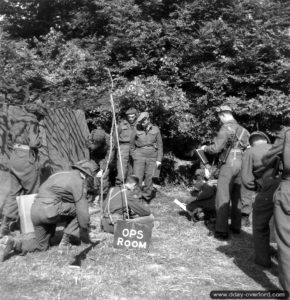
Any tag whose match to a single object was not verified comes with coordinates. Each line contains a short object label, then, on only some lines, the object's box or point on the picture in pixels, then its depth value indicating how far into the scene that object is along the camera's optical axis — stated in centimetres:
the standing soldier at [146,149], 867
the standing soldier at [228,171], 668
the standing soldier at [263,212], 511
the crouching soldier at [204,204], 762
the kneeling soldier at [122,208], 692
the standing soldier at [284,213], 424
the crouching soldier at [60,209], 567
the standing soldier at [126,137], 891
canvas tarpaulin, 766
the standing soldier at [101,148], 877
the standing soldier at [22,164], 675
